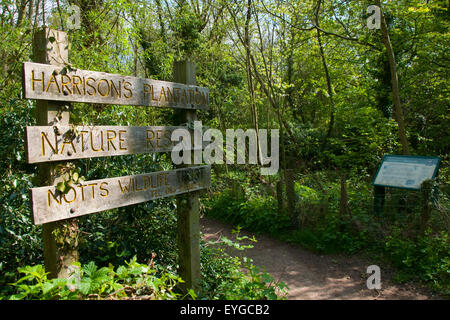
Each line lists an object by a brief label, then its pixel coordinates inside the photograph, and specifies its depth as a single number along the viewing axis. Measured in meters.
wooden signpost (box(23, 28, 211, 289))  2.19
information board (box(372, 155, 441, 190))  5.45
